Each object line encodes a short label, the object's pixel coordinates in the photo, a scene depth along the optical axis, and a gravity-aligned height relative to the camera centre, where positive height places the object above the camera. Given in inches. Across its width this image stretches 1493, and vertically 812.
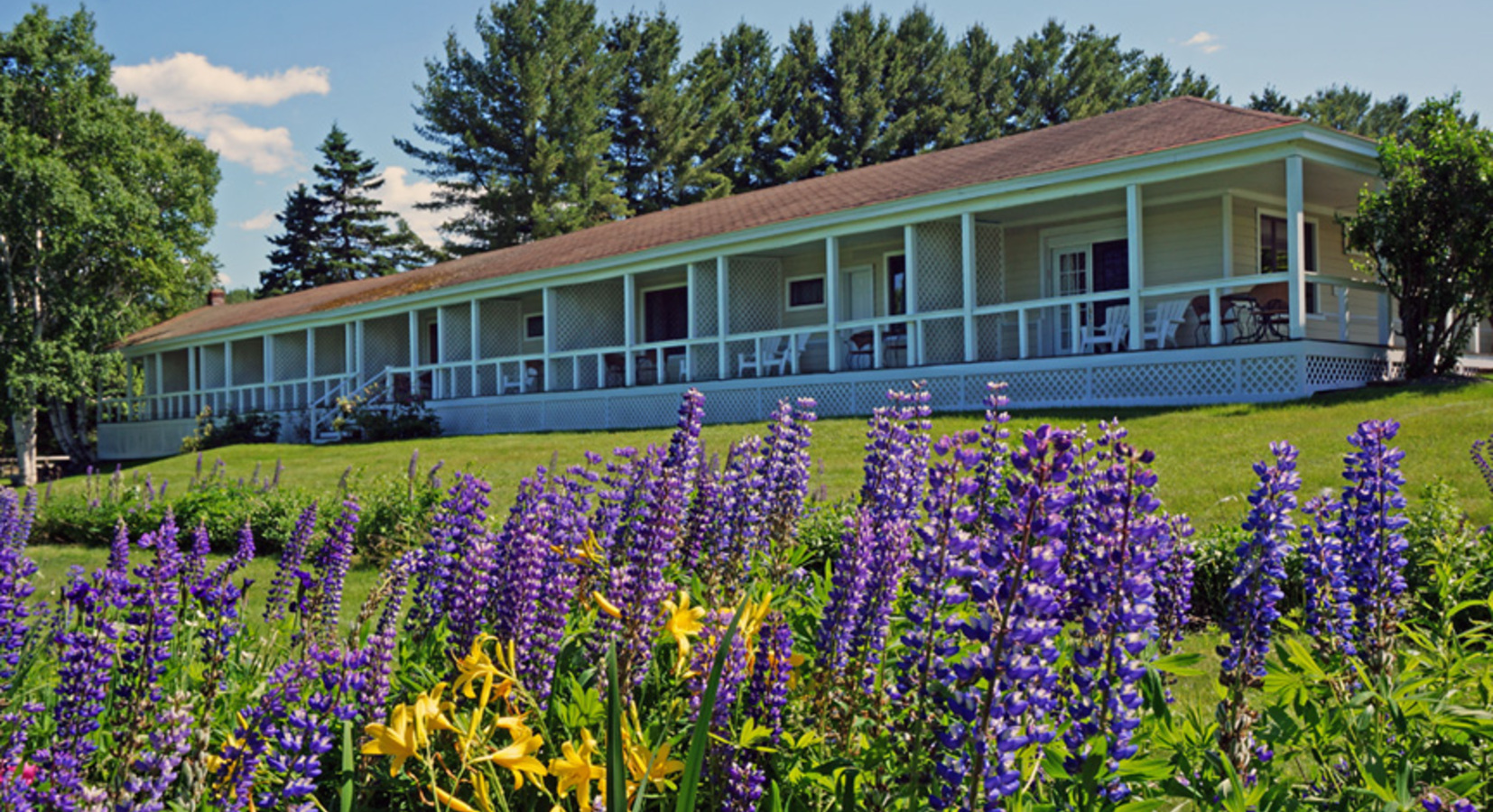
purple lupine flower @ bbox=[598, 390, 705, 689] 96.6 -14.2
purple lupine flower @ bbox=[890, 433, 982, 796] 78.5 -13.2
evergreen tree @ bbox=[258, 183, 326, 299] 2482.8 +369.0
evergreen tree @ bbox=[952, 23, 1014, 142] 1998.0 +571.0
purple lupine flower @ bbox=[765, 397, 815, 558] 126.3 -7.7
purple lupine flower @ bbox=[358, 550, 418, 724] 86.3 -20.2
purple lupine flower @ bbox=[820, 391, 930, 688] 94.4 -15.9
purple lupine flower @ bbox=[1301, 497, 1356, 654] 98.1 -16.4
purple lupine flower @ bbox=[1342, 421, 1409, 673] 101.6 -13.4
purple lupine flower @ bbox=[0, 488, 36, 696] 114.0 -20.2
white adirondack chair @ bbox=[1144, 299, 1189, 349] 678.5 +48.5
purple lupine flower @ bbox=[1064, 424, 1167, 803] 73.1 -14.1
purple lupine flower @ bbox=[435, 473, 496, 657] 109.0 -15.3
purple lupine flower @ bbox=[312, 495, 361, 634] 132.8 -18.9
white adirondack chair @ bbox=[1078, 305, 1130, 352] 687.6 +43.6
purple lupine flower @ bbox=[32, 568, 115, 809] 92.0 -23.5
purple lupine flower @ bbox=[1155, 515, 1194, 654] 107.3 -18.7
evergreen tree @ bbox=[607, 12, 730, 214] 1927.9 +491.5
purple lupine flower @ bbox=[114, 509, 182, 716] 89.4 -18.4
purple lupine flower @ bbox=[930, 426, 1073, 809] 66.0 -13.5
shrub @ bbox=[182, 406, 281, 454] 1188.5 -18.8
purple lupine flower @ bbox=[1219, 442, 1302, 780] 84.7 -14.5
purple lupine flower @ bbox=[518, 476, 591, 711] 102.1 -17.9
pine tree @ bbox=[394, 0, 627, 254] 1847.9 +484.5
